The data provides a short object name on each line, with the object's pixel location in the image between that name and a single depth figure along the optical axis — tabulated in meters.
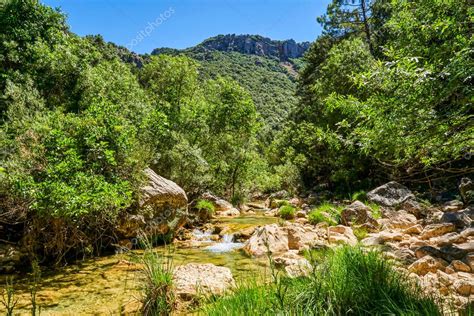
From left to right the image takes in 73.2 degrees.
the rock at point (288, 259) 6.88
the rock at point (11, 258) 7.59
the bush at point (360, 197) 16.07
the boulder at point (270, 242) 9.03
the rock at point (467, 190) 11.91
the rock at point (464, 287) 4.36
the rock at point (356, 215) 11.21
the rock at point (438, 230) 8.43
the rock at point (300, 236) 9.21
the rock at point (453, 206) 11.63
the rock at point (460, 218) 8.60
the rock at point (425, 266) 5.56
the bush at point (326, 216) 12.21
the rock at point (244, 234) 11.66
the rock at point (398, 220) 10.36
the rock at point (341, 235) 8.41
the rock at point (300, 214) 15.60
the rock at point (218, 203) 20.44
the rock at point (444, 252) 6.10
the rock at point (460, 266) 5.47
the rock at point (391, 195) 13.86
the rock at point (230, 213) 19.61
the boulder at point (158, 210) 9.91
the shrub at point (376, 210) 12.15
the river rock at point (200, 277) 5.16
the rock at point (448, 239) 7.15
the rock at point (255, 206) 25.42
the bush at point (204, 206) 16.17
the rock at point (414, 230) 9.33
